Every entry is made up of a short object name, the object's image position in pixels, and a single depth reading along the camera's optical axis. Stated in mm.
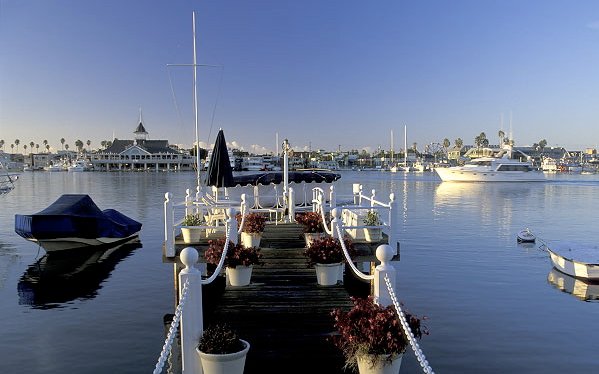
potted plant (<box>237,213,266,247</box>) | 14672
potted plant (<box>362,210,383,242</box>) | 15289
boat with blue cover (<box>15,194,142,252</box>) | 28047
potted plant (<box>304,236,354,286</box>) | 11484
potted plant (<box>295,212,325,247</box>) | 14891
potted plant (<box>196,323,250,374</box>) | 6762
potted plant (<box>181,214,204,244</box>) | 15250
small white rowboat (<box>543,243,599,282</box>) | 21516
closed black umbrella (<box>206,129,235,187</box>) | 19219
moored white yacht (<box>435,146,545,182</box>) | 119375
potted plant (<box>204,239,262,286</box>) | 11383
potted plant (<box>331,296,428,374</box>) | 6715
